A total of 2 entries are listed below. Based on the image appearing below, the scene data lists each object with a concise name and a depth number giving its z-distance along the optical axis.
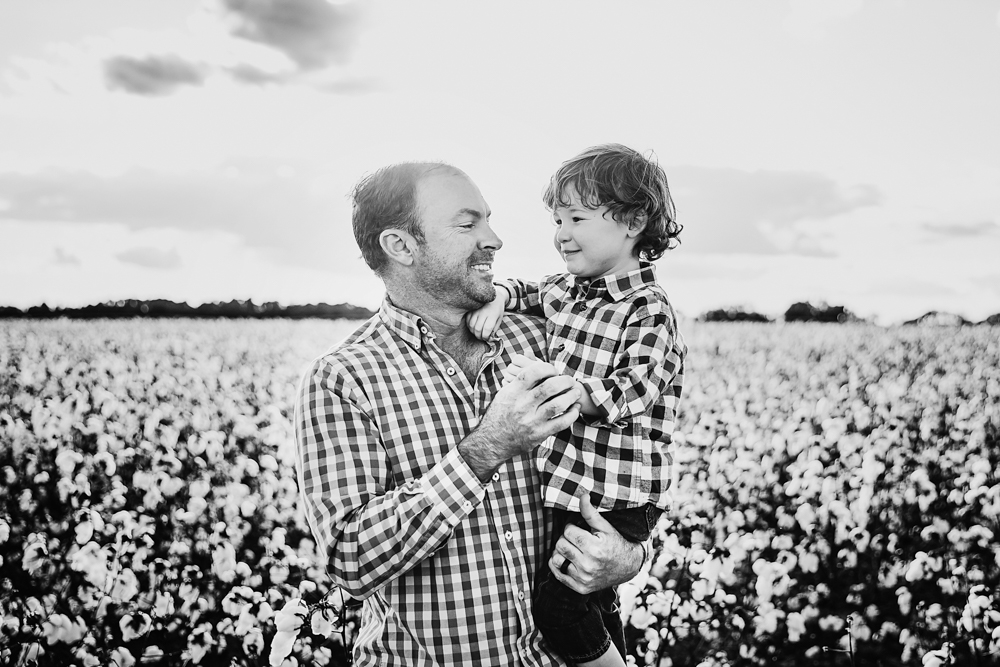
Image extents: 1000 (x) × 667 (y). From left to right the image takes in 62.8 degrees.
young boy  2.48
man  2.14
